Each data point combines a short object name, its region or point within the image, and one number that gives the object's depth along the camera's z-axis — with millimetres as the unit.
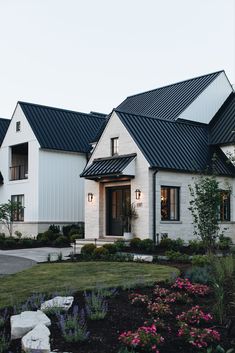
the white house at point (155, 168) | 21172
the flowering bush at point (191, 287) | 8961
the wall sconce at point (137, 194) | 21219
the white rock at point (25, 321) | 6582
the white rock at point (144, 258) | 15070
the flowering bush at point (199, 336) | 6198
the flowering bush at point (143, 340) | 5965
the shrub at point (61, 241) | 24094
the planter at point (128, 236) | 21109
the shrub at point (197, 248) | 17798
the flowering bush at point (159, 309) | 7496
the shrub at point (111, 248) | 17891
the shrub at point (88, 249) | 17491
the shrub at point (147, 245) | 18750
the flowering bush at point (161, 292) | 8711
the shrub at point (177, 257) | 14594
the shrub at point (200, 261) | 12964
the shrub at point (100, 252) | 16519
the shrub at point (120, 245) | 18766
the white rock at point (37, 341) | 5762
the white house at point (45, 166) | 28297
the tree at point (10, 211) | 27688
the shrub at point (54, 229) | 27297
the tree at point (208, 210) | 15258
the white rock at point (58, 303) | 7707
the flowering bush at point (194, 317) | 7133
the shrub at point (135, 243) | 19517
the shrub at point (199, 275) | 10109
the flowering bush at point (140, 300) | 8173
